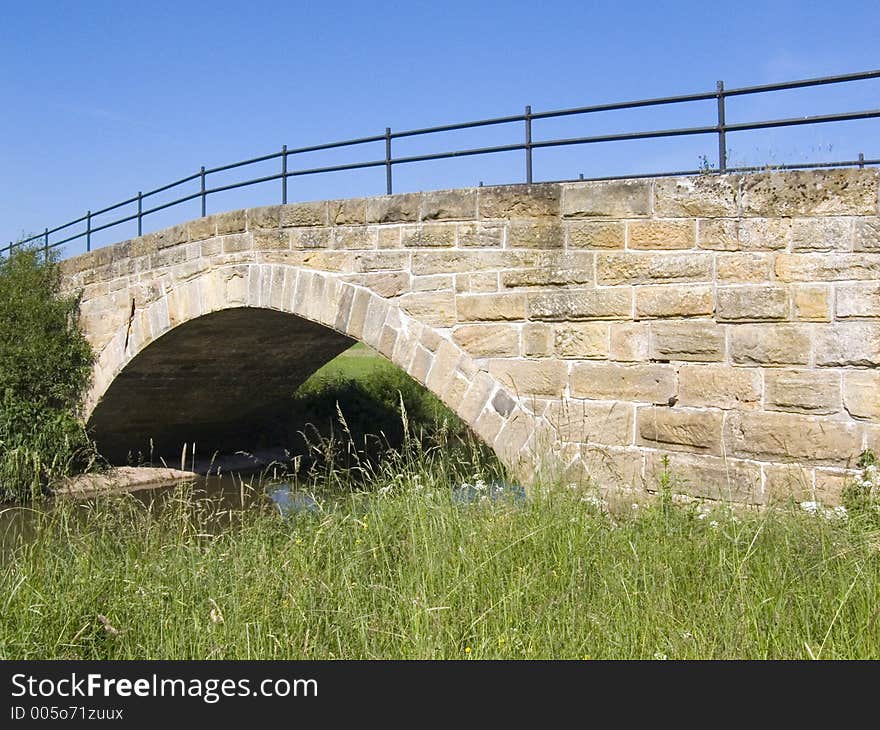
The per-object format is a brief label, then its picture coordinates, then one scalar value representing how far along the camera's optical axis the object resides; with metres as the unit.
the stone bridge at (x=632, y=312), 5.83
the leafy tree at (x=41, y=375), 13.09
